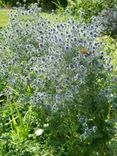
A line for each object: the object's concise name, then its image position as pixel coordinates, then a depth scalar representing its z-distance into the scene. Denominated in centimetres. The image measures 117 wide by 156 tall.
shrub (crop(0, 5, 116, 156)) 305
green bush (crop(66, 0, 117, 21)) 833
